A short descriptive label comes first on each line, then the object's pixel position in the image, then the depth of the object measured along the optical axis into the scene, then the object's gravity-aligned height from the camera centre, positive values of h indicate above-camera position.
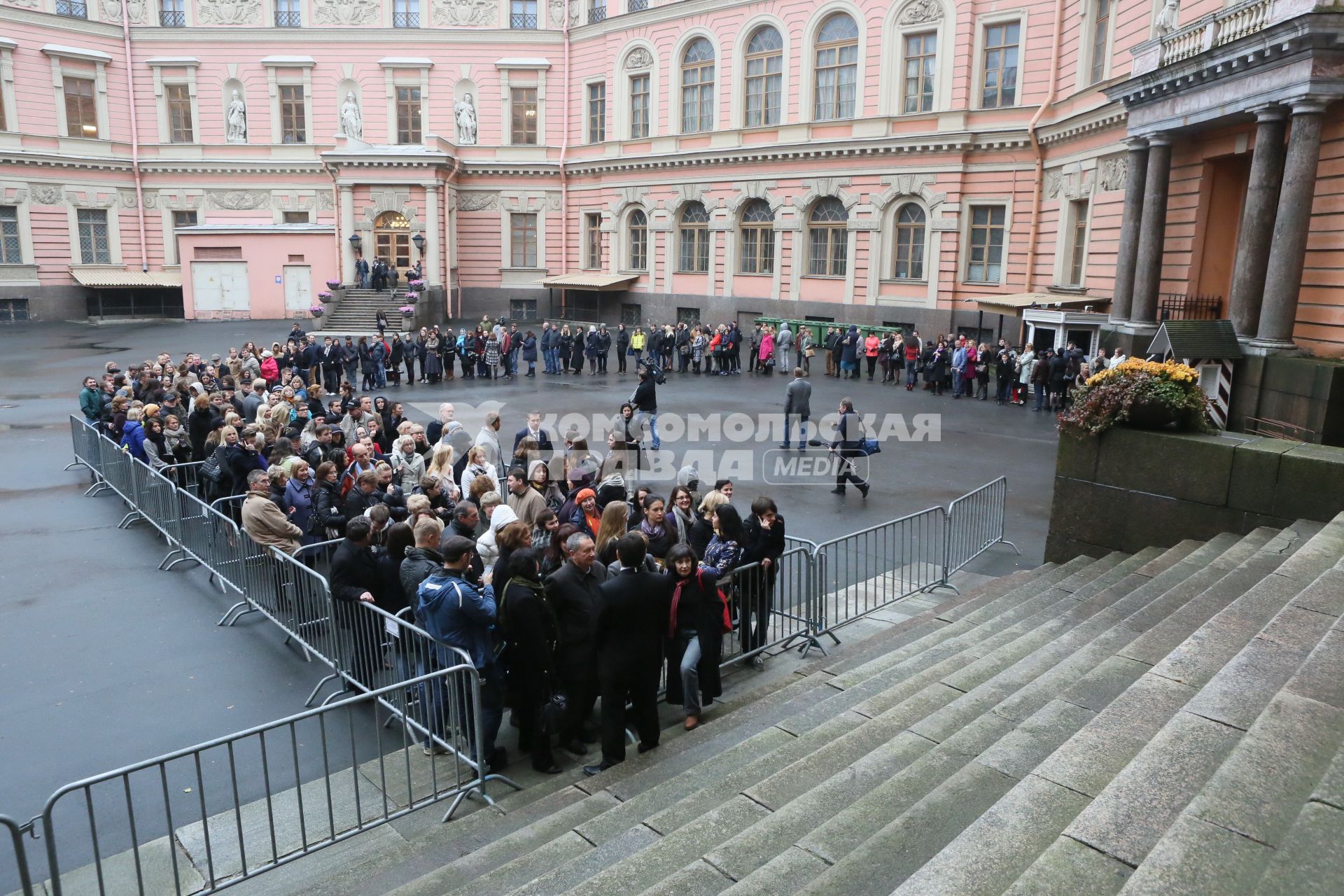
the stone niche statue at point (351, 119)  42.94 +6.73
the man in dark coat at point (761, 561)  8.55 -2.56
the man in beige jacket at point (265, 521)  9.58 -2.56
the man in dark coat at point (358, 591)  7.73 -2.64
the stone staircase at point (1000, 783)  3.61 -2.49
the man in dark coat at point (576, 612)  6.71 -2.39
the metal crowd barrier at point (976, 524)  11.45 -3.01
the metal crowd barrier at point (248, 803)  5.41 -3.53
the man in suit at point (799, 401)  17.89 -2.32
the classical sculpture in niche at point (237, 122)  43.88 +6.62
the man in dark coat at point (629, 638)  6.45 -2.50
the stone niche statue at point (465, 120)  43.00 +6.81
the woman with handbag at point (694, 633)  7.15 -2.72
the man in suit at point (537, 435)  13.26 -2.28
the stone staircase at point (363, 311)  34.72 -1.57
